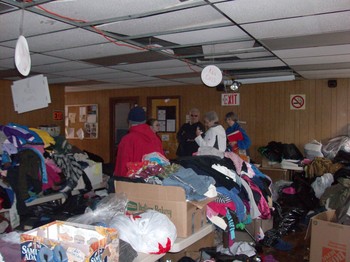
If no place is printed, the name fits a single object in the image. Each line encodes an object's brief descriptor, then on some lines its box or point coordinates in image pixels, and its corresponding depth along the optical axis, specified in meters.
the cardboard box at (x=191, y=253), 2.44
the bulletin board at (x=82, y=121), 8.38
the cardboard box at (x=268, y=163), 5.82
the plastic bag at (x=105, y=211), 1.75
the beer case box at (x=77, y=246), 1.32
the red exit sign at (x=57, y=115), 6.90
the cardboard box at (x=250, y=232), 3.30
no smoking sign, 6.09
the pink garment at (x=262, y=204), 2.79
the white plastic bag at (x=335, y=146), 5.27
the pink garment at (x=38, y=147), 3.51
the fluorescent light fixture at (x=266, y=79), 5.50
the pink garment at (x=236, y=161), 2.77
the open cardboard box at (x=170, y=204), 1.96
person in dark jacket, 5.75
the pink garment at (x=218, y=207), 2.23
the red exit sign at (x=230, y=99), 6.68
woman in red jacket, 3.15
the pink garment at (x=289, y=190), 5.10
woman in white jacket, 4.37
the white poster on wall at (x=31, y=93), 3.64
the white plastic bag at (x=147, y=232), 1.67
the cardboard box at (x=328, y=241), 2.89
